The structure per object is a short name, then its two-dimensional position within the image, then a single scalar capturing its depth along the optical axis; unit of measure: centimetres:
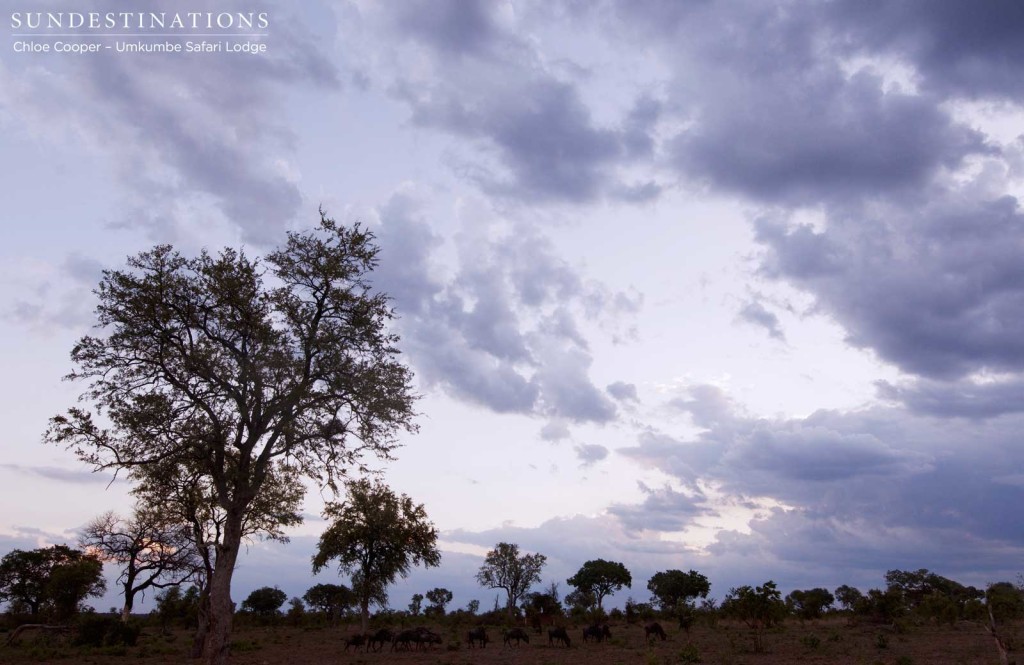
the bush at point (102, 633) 4291
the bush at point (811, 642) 3728
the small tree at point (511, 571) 8538
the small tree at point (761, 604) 4103
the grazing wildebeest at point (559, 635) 4484
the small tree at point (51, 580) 5925
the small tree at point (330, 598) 8131
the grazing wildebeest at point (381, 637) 4478
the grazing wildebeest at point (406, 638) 4409
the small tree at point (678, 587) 9350
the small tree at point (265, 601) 9388
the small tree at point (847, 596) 7689
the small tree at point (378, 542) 5281
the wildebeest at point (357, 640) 4370
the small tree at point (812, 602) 7028
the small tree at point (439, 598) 9194
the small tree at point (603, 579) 9462
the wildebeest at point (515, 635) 4559
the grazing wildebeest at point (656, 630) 4597
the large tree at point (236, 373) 2431
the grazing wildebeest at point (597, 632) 4716
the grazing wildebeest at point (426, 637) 4462
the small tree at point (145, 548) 4156
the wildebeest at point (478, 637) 4619
